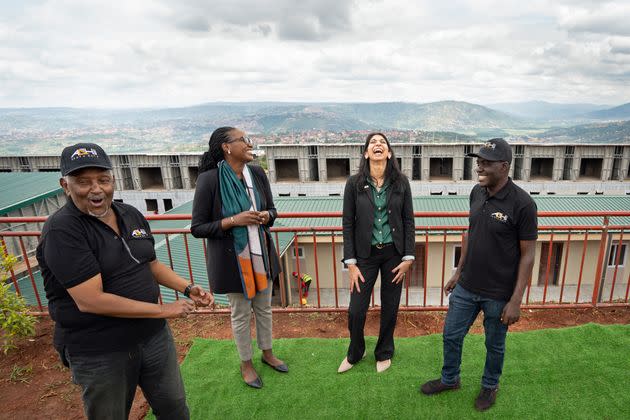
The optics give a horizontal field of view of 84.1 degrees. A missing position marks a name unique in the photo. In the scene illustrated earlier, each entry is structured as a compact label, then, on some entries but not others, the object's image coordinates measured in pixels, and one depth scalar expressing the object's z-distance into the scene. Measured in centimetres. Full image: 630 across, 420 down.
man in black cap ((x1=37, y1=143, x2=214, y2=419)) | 172
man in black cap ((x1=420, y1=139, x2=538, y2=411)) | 245
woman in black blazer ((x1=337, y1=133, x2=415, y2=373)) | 293
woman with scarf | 270
